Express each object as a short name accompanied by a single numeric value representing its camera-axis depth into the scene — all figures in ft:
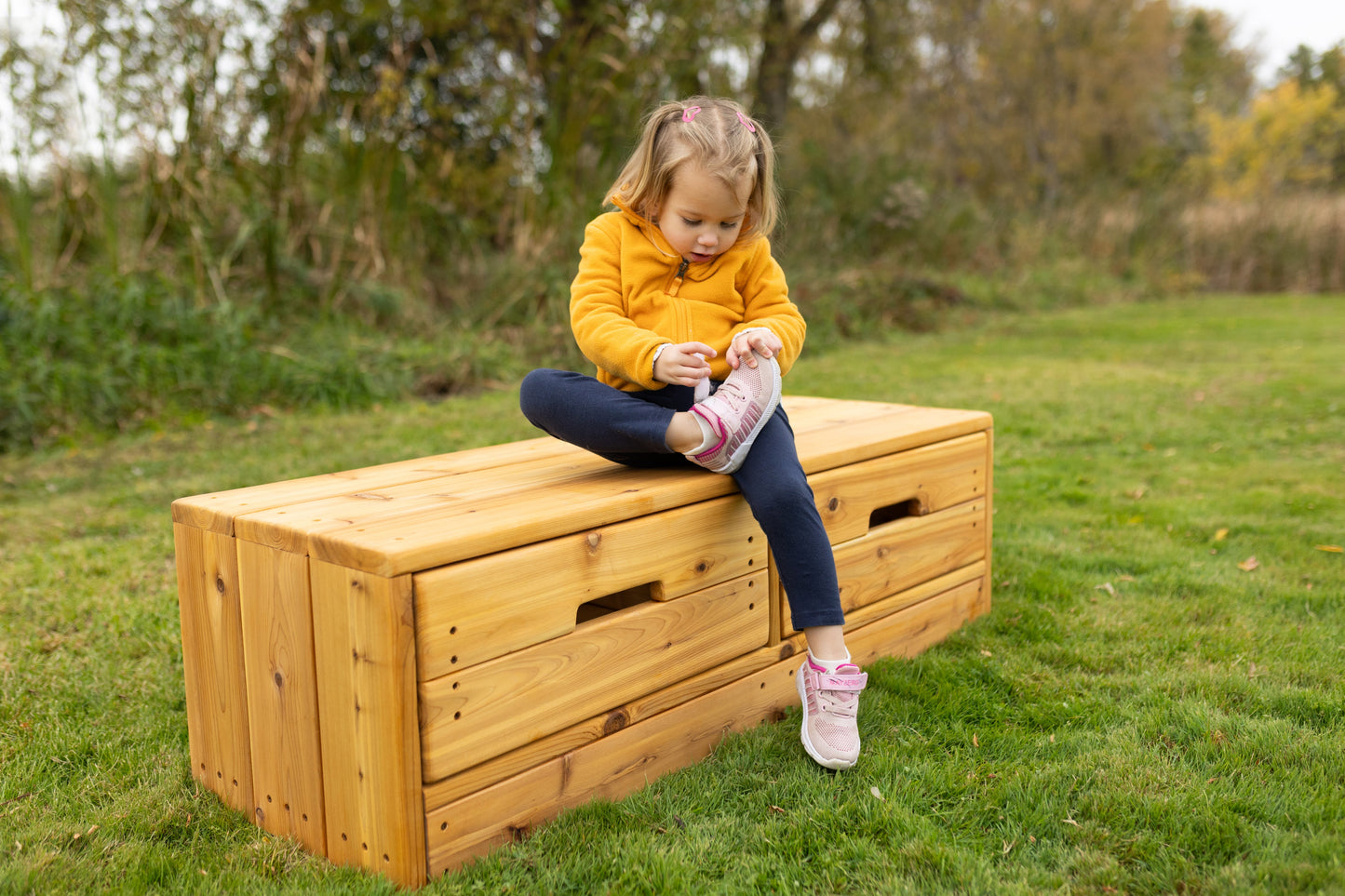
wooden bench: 5.07
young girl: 6.56
